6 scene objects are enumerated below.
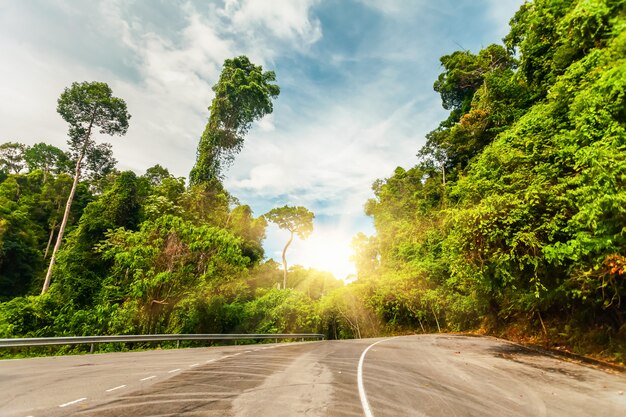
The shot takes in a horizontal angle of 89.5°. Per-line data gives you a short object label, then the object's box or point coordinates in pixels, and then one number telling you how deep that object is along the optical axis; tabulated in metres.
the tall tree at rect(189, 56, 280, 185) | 37.50
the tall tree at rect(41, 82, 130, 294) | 32.31
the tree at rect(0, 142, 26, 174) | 51.47
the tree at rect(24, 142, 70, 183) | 54.84
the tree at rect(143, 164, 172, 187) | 44.75
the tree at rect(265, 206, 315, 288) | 49.16
